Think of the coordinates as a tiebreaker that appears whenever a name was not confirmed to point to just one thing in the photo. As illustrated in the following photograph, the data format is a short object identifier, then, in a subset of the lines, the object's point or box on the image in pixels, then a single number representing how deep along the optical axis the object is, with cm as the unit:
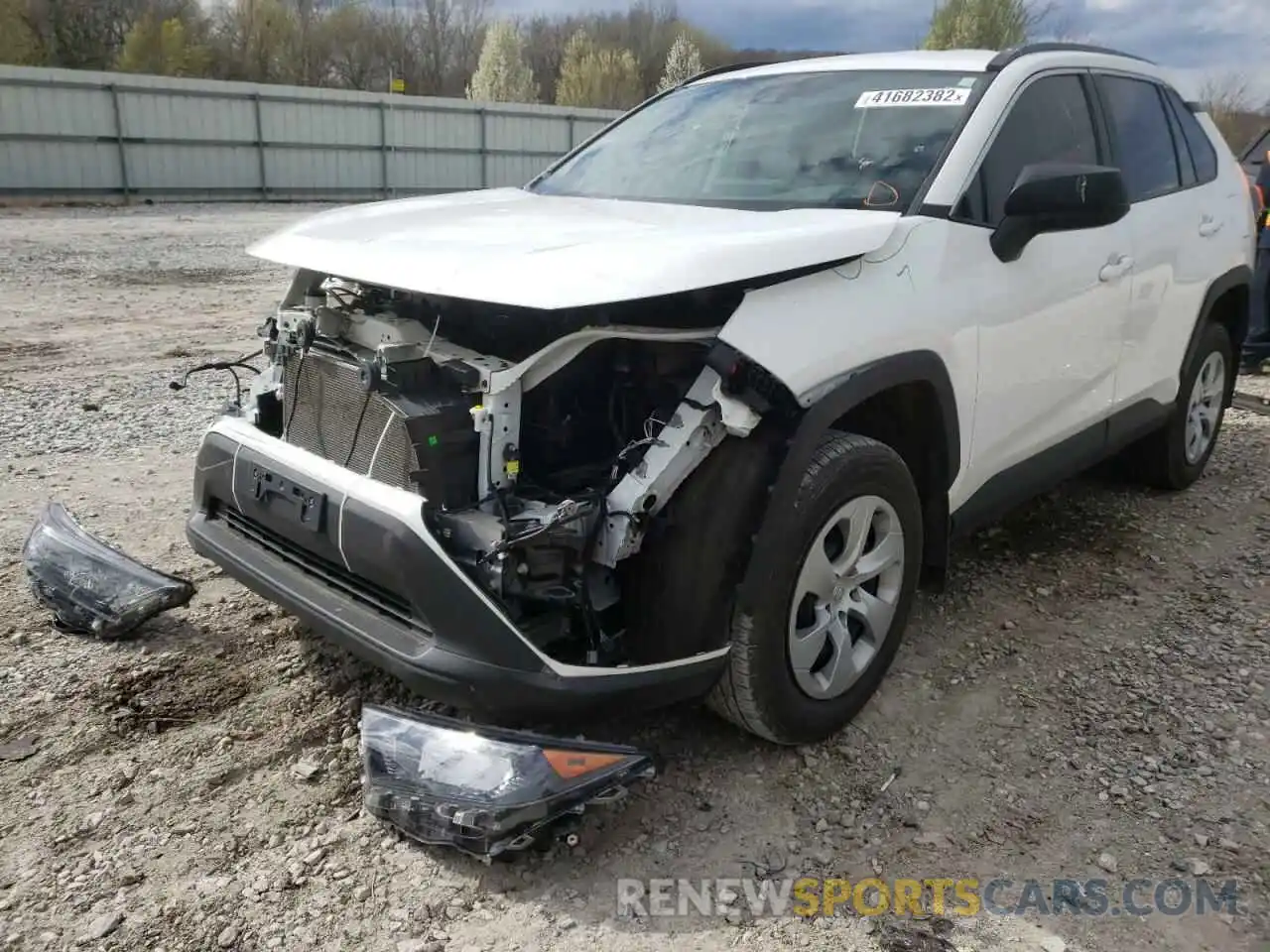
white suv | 246
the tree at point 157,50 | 3991
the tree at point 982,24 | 3912
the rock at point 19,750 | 285
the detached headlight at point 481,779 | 231
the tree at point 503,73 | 4503
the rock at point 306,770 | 279
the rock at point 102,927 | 224
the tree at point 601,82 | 4909
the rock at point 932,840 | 264
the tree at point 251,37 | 4637
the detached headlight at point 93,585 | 336
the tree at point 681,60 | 5219
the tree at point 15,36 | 3522
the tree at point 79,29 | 3816
